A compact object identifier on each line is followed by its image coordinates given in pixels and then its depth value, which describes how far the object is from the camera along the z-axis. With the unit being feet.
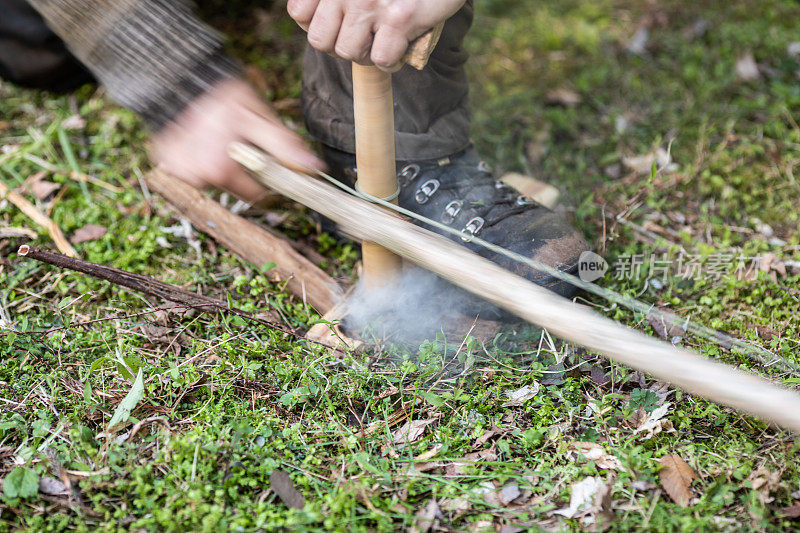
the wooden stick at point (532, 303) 4.40
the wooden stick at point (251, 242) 5.07
